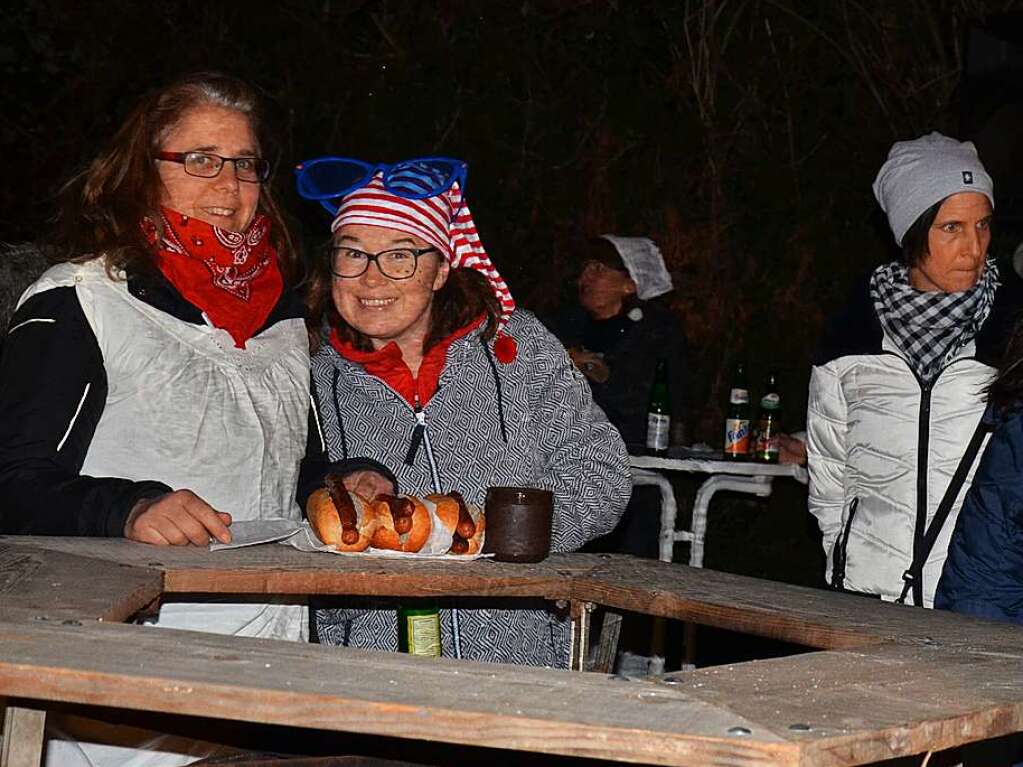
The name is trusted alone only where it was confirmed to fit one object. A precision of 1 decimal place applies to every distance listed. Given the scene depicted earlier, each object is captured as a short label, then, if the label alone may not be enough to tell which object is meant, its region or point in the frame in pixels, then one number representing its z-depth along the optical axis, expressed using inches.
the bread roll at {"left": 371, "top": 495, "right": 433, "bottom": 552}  108.7
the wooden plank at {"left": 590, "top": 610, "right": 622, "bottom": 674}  118.5
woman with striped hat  119.1
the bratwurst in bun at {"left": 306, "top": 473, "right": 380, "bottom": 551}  108.4
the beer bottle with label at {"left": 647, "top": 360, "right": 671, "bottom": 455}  246.1
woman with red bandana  101.7
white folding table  232.2
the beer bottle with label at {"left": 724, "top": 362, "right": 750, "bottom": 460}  240.5
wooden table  61.4
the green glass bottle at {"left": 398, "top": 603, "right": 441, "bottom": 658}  112.8
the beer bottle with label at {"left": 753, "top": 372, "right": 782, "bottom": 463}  241.8
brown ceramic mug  109.5
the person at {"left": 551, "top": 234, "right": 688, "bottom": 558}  266.7
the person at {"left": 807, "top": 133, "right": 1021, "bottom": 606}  138.2
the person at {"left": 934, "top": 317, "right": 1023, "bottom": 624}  107.7
